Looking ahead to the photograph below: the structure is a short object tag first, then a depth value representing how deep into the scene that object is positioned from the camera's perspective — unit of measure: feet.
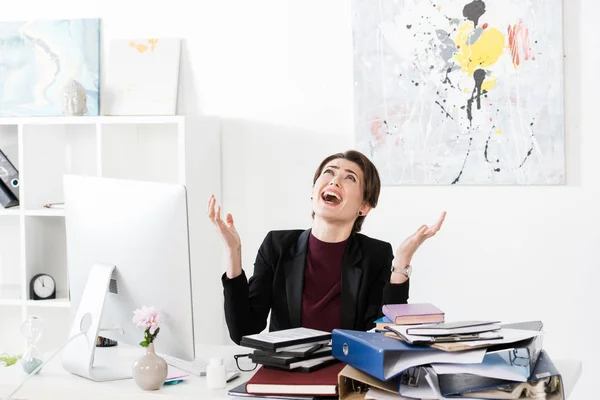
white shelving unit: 12.25
